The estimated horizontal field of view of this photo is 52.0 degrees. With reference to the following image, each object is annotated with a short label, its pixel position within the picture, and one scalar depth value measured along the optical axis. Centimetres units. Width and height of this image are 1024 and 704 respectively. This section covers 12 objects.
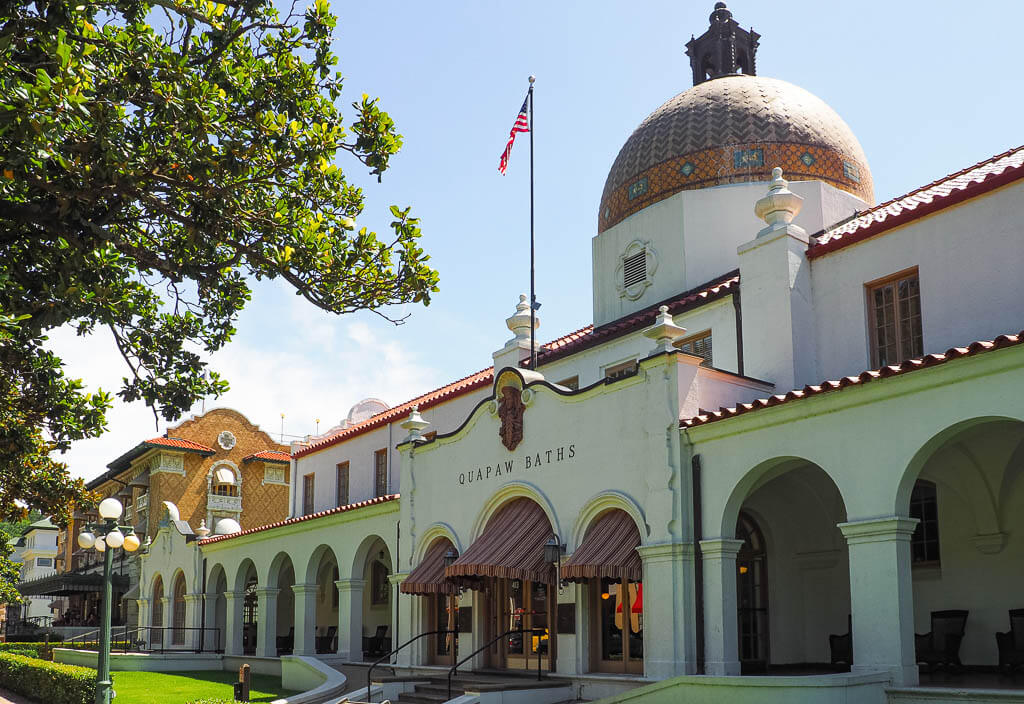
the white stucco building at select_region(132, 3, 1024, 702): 1330
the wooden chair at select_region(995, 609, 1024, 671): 1423
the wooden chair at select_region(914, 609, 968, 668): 1529
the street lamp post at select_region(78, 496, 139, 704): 1717
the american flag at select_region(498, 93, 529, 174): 2217
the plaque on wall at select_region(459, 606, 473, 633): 2034
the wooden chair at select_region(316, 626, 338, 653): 3025
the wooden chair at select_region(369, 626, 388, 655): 2739
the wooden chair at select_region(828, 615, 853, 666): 1639
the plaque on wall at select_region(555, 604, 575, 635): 1772
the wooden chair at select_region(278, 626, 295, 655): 3150
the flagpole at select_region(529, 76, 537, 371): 2125
